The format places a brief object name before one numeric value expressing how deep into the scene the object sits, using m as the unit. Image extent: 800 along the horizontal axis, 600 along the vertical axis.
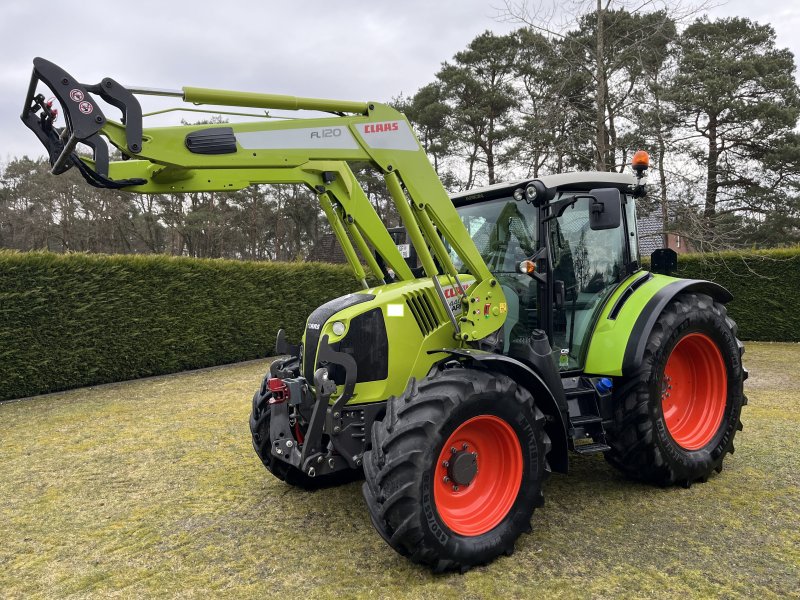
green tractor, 2.59
